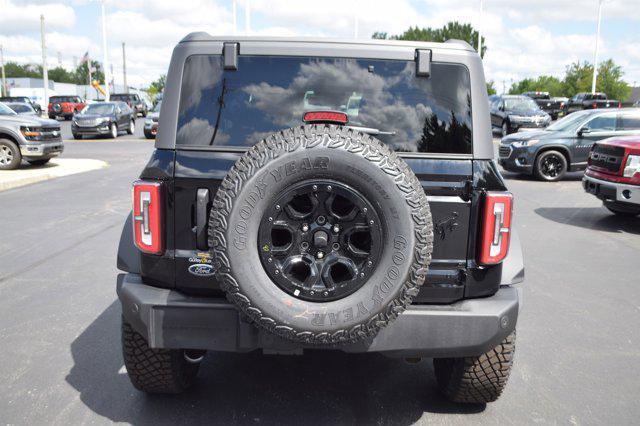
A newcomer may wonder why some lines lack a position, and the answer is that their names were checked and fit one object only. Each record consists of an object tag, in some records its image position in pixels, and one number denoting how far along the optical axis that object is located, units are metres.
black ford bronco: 2.83
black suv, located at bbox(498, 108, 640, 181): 14.35
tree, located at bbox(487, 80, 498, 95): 83.39
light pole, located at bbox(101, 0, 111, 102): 45.25
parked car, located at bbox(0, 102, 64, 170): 15.11
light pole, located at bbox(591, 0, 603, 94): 49.31
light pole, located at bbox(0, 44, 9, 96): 87.99
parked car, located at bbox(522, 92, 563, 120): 40.00
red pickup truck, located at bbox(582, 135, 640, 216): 8.89
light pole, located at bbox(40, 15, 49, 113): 58.77
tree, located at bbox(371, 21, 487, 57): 90.50
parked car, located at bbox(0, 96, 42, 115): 39.51
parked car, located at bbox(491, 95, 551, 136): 26.08
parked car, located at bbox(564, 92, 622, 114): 36.18
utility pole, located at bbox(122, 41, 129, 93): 87.99
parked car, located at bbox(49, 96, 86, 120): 45.00
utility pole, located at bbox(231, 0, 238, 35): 33.88
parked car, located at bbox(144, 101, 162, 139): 26.97
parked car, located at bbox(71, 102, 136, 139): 26.78
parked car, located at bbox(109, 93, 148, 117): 45.72
